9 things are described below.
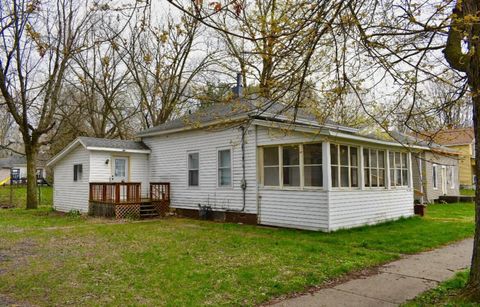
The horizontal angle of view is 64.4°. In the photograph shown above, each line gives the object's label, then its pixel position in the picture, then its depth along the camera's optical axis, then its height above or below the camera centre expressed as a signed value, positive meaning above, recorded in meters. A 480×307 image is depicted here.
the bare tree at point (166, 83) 24.27 +6.35
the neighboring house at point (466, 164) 30.28 +0.68
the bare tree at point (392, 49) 4.16 +1.51
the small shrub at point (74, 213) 15.26 -1.49
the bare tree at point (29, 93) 17.07 +4.07
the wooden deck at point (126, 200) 14.20 -0.94
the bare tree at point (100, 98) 24.66 +5.81
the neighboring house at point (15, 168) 43.87 +1.21
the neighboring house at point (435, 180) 20.17 -0.42
